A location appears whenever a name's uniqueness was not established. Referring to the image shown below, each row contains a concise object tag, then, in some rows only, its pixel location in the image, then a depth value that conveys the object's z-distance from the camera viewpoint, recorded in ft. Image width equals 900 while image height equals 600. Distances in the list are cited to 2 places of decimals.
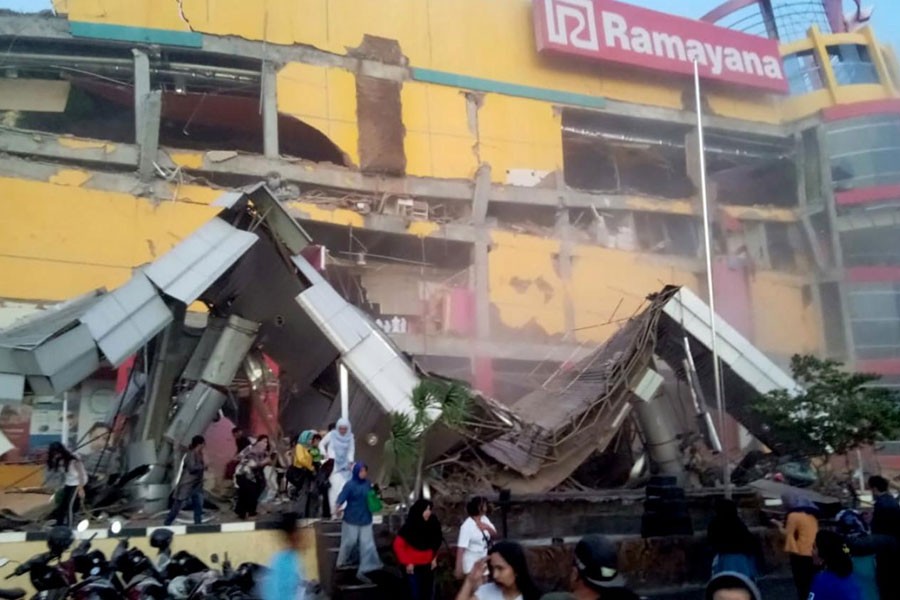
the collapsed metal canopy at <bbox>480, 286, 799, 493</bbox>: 44.37
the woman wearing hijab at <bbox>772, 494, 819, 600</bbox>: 21.74
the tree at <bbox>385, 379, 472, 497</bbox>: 36.35
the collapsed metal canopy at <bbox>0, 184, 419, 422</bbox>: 35.17
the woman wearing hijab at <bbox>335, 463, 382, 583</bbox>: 27.14
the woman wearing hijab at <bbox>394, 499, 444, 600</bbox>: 24.30
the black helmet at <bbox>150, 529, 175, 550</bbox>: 23.91
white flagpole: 48.69
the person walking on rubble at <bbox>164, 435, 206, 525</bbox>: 34.27
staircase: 26.48
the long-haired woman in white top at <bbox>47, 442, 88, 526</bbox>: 33.32
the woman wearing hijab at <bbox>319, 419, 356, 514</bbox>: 37.14
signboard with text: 106.42
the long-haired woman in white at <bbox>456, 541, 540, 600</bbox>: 11.89
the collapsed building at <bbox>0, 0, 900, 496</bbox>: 74.90
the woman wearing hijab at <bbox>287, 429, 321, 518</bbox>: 37.52
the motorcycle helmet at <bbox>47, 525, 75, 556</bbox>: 23.28
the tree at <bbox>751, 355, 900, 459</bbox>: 48.49
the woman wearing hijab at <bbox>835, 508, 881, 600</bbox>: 17.80
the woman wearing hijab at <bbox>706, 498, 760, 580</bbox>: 17.16
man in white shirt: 22.47
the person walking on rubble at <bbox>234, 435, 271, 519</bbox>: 36.83
